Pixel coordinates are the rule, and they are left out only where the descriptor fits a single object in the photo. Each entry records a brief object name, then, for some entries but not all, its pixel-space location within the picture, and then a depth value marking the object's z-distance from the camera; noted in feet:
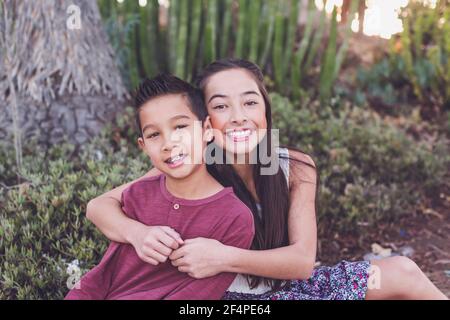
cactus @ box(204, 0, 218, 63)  14.34
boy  6.23
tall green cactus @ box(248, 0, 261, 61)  14.91
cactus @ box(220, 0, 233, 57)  15.26
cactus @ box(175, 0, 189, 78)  14.14
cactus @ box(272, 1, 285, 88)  14.93
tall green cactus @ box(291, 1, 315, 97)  15.35
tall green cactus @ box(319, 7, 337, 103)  15.43
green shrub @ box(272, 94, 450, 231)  11.41
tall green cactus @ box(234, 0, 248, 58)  14.90
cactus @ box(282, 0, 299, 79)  15.27
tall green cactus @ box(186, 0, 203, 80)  14.53
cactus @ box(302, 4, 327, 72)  15.92
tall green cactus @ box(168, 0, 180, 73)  14.58
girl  6.57
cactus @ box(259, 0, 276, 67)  15.46
